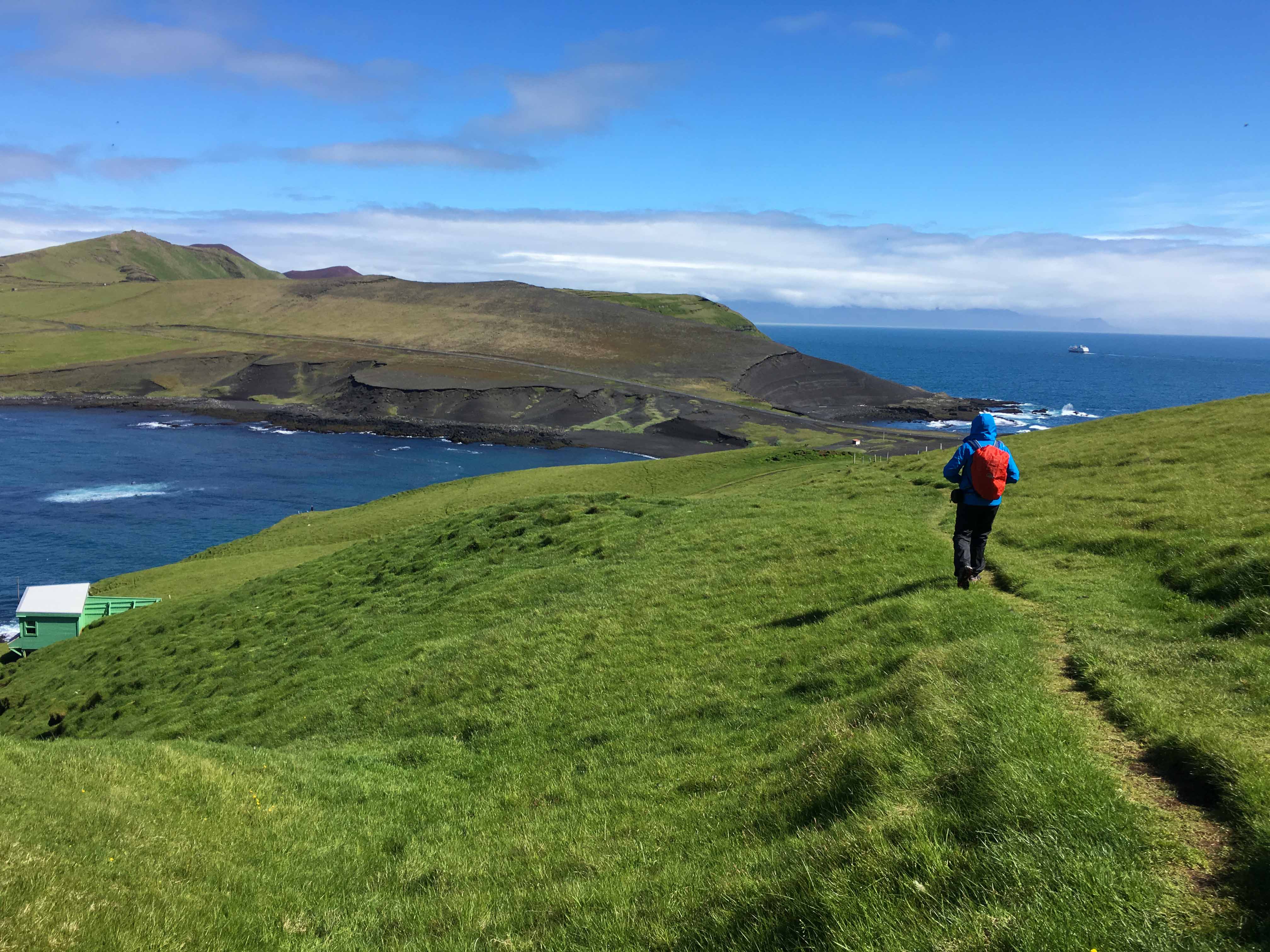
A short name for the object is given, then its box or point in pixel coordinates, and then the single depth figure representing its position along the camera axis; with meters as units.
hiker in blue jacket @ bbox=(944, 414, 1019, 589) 15.17
